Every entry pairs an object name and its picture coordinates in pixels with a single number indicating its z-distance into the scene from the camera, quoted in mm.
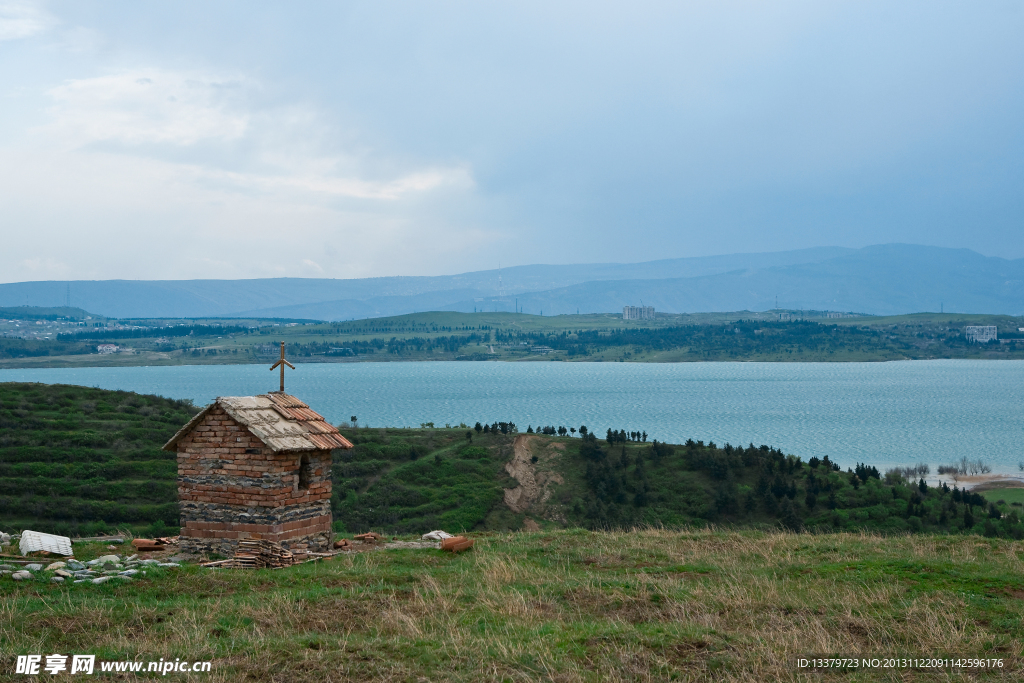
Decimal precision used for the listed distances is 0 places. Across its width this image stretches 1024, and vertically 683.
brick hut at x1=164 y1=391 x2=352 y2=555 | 16203
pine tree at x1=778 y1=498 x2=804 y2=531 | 42719
